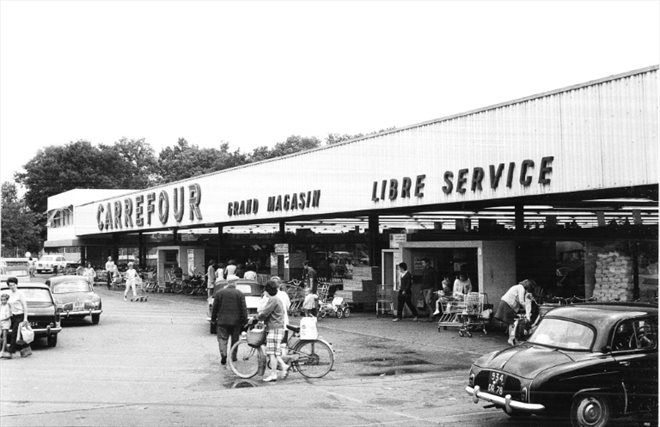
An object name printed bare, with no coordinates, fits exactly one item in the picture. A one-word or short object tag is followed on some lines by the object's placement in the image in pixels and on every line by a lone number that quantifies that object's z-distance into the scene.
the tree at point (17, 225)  62.88
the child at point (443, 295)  20.75
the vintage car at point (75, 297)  21.86
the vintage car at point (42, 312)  16.75
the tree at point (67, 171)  88.69
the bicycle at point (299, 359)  12.62
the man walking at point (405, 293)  22.25
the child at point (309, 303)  20.57
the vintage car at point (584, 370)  8.68
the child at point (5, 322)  14.94
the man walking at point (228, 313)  13.66
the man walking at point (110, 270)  43.78
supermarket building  15.38
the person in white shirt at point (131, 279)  32.47
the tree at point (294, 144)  92.70
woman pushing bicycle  12.34
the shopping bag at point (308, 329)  12.76
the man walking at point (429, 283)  22.67
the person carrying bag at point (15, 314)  15.03
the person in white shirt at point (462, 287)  20.47
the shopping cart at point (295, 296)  25.12
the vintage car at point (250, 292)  18.98
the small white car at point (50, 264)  65.75
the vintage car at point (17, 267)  39.34
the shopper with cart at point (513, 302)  16.40
